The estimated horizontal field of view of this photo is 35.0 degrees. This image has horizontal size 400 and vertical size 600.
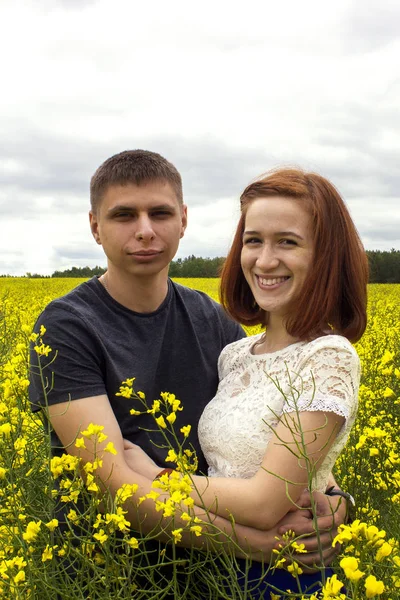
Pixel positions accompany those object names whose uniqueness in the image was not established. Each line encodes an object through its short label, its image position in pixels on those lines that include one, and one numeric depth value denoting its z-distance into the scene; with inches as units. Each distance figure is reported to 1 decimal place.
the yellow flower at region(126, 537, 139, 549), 57.8
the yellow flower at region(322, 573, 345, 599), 46.8
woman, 69.2
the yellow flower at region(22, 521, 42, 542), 60.9
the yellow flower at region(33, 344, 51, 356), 74.1
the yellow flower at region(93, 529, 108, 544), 59.3
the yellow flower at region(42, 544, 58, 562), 63.8
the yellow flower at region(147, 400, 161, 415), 69.1
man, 80.8
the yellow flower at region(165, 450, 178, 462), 65.2
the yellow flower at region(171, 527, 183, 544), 59.8
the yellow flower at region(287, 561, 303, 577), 62.1
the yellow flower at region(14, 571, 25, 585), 62.7
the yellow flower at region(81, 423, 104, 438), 64.8
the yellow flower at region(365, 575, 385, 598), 44.3
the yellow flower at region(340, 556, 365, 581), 43.5
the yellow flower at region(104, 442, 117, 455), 65.8
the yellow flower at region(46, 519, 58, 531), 61.5
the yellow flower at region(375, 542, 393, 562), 49.0
